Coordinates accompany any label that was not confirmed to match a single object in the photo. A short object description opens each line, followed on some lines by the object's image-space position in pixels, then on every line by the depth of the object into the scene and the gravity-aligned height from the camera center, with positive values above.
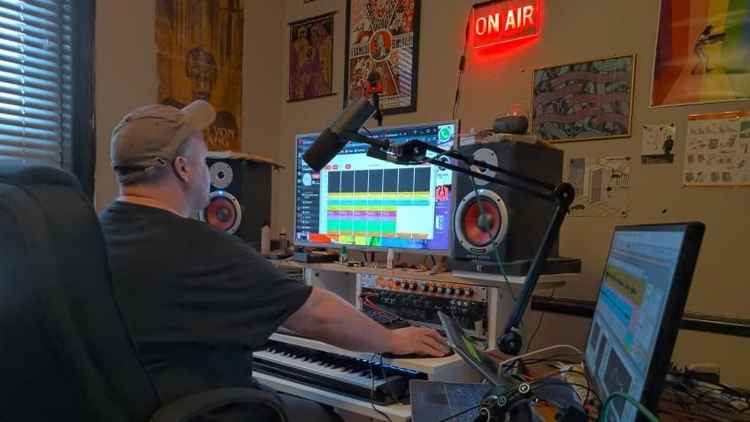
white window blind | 1.76 +0.36
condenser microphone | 1.00 +0.10
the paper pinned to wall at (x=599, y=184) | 1.56 +0.04
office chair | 0.62 -0.18
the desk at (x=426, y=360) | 1.19 -0.43
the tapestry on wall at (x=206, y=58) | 2.13 +0.58
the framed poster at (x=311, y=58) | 2.36 +0.65
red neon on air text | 1.73 +0.64
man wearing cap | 0.98 -0.23
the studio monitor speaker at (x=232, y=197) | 1.88 -0.05
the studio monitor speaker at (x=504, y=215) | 1.28 -0.06
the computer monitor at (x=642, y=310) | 0.54 -0.15
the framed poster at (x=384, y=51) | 2.06 +0.62
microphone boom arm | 1.02 +0.00
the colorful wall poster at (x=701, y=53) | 1.34 +0.43
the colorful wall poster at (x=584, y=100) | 1.54 +0.32
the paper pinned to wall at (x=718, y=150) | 1.35 +0.15
